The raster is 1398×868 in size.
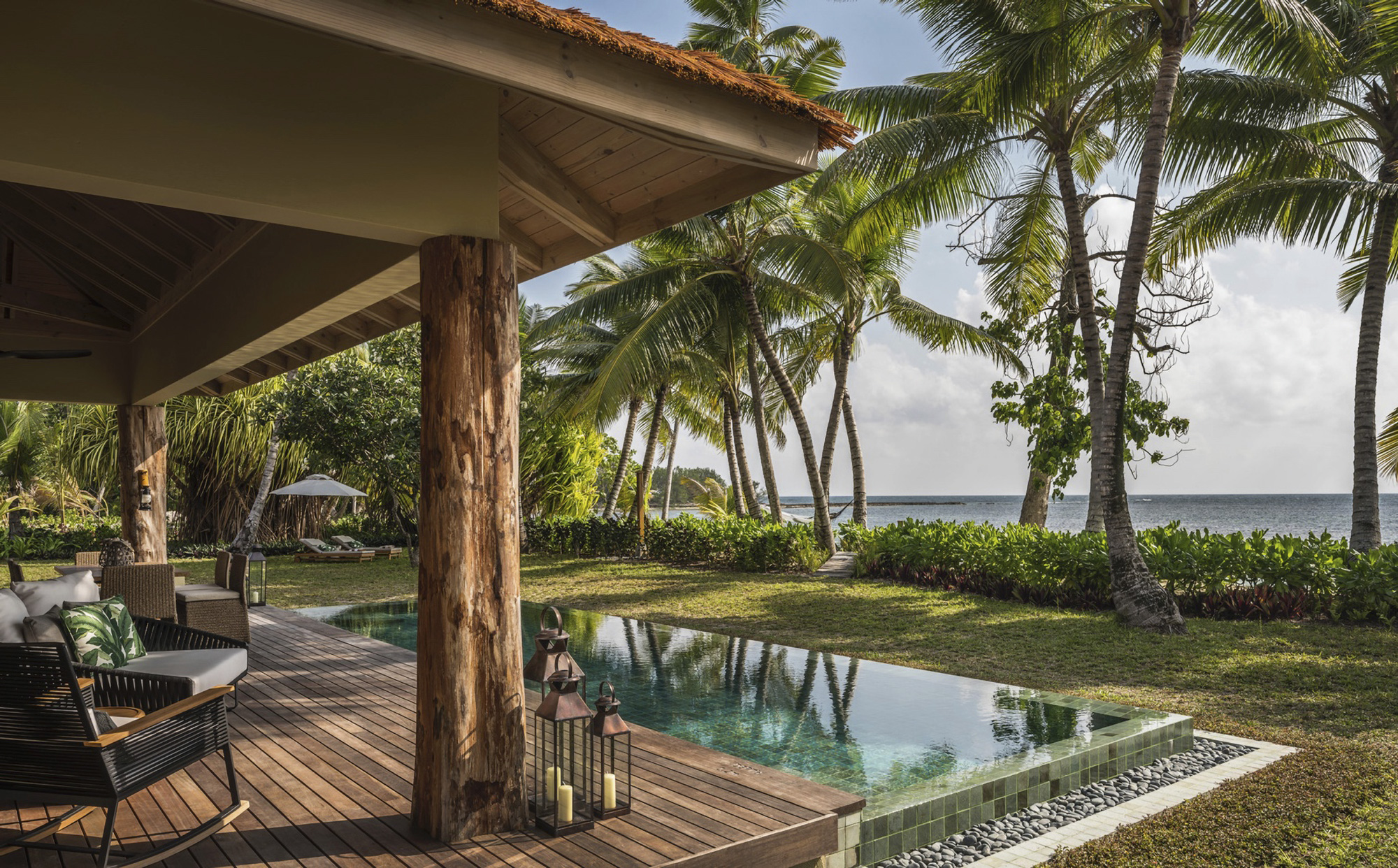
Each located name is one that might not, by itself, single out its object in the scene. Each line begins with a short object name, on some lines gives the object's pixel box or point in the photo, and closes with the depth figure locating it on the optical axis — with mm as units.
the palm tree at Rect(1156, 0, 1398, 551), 8961
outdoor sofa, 3664
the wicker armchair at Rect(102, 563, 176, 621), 6008
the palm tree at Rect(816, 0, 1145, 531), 8758
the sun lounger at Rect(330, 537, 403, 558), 17706
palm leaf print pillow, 4105
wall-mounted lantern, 8578
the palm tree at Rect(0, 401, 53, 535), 19916
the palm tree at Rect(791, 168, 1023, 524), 12258
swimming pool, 3871
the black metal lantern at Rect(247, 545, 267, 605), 9727
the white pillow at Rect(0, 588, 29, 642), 4297
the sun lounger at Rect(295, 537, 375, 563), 17186
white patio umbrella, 15960
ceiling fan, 6203
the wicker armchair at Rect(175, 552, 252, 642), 6320
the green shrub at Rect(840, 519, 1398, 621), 8000
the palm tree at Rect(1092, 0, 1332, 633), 8039
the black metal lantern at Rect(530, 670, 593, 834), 3090
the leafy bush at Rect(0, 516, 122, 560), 16719
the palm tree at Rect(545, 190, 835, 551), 13172
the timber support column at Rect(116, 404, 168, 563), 8570
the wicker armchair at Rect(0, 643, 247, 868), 2881
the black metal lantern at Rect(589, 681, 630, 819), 3193
